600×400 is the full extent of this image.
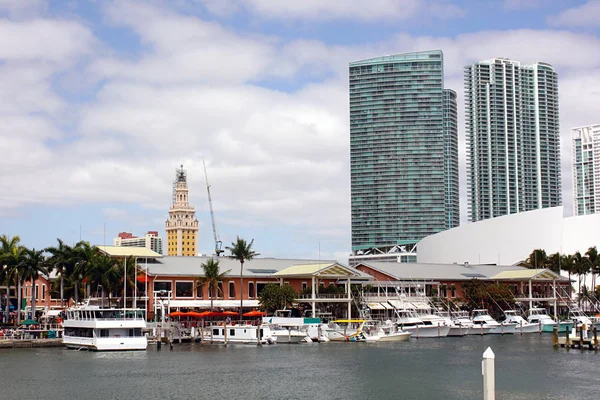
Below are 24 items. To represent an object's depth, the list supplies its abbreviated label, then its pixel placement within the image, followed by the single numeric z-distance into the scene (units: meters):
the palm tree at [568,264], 172.61
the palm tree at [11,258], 116.88
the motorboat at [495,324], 132.88
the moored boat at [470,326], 129.00
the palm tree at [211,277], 123.44
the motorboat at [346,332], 115.38
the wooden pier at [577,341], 96.88
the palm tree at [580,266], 171.12
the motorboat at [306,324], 114.25
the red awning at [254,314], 118.00
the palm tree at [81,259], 121.56
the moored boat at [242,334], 109.44
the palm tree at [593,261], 172.50
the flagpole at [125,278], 114.94
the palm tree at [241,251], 125.31
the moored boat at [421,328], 122.56
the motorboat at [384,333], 114.25
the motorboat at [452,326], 124.83
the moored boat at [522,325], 136.62
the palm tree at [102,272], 119.88
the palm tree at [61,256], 121.50
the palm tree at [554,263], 177.09
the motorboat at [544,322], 139.56
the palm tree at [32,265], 117.94
